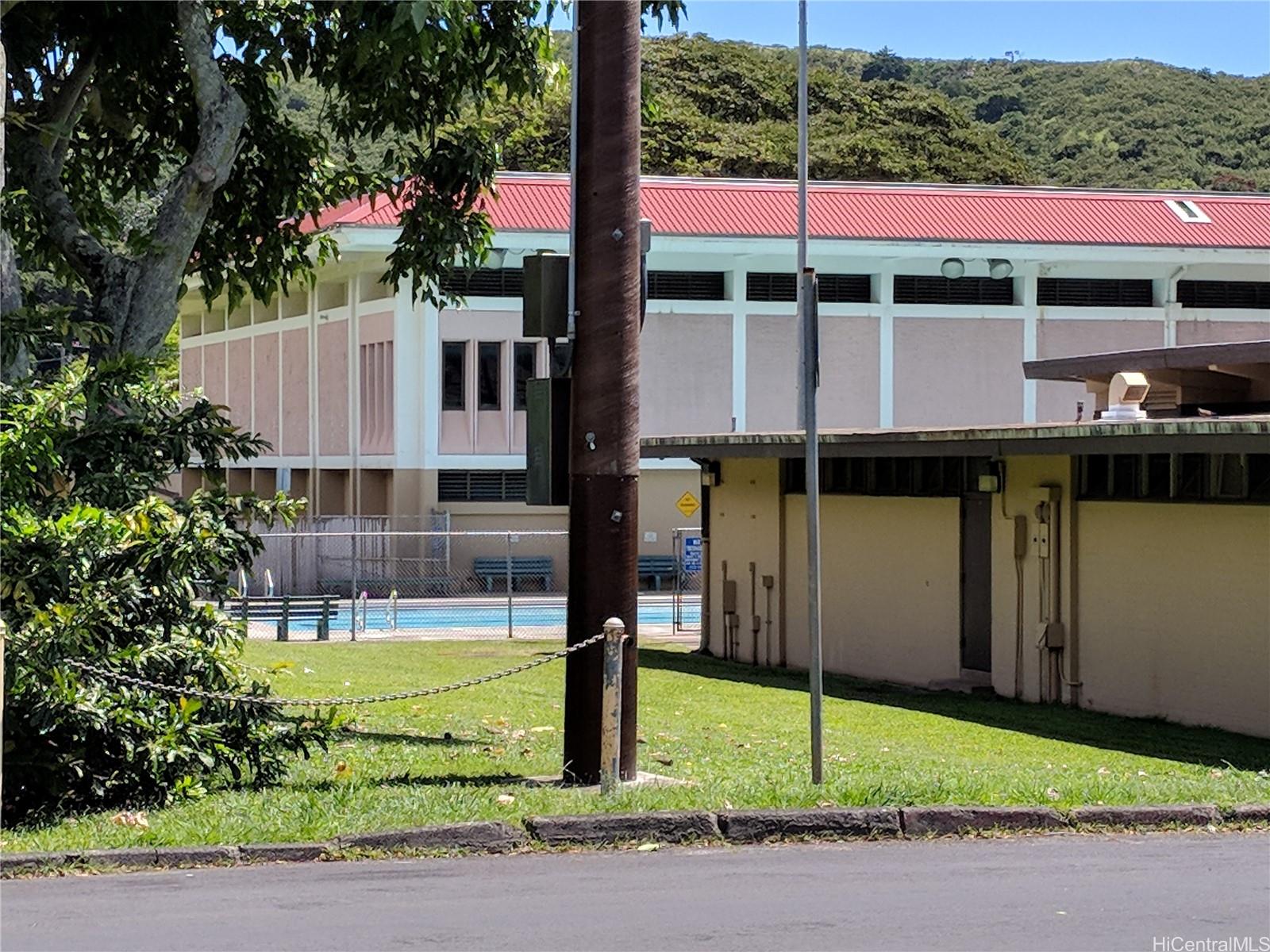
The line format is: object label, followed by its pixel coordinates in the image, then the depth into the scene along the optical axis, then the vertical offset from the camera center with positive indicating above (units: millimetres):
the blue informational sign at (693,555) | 37594 -1431
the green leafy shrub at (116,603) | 9523 -646
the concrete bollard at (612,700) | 9750 -1175
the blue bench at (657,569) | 44675 -2060
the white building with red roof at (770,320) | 44094 +4374
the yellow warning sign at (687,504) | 37969 -352
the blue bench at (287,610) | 30516 -2192
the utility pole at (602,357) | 10289 +758
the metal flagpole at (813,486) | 10023 +12
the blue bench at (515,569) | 42500 -1980
